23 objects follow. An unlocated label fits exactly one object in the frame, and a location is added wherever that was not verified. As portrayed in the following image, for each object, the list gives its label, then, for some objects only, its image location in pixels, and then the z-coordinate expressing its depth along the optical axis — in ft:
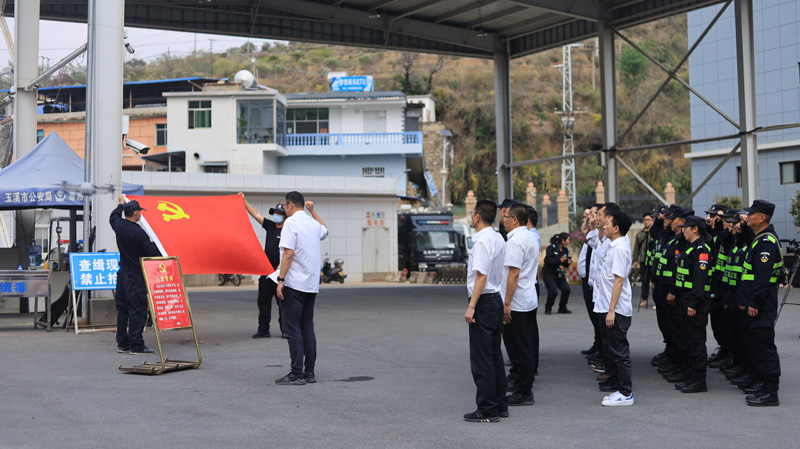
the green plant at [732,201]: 101.81
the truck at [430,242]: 119.03
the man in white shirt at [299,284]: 27.20
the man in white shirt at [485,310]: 21.62
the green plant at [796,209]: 89.61
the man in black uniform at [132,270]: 32.91
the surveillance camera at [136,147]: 55.02
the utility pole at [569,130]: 157.32
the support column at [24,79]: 54.24
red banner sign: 29.89
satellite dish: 140.87
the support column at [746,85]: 66.08
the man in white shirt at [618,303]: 24.04
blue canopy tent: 43.14
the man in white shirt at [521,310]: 24.13
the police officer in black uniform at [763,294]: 24.12
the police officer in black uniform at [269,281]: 39.50
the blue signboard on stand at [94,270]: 39.65
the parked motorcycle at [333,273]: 107.34
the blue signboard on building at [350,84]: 178.60
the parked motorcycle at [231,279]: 103.45
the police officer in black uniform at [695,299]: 26.43
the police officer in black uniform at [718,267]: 28.60
